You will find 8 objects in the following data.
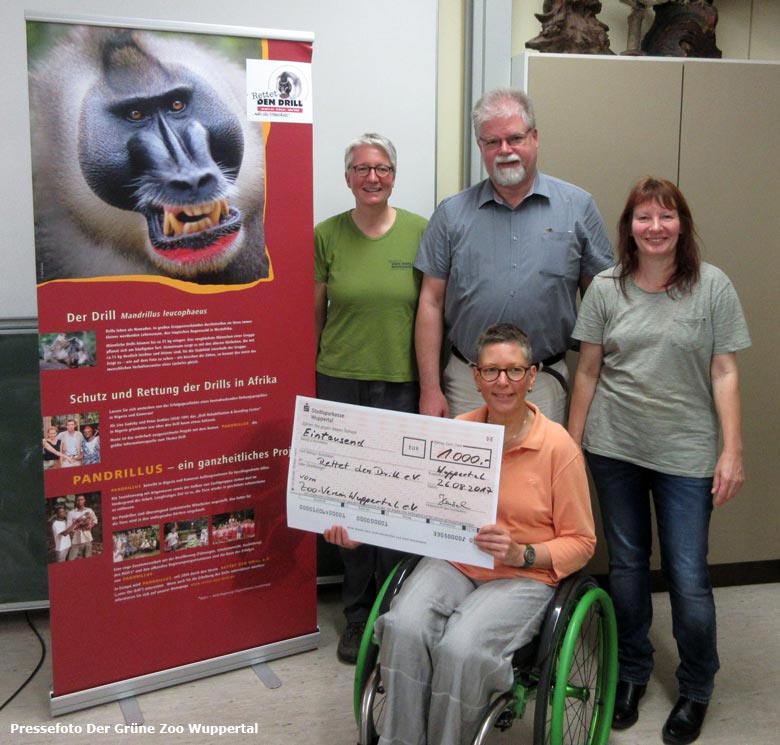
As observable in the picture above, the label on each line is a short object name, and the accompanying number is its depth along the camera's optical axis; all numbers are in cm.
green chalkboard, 279
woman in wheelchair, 175
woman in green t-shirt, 253
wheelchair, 171
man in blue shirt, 238
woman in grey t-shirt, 212
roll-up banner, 216
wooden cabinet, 277
